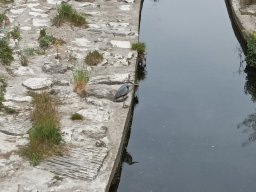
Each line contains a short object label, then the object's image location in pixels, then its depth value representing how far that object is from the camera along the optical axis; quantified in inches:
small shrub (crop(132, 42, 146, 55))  415.2
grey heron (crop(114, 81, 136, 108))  338.6
